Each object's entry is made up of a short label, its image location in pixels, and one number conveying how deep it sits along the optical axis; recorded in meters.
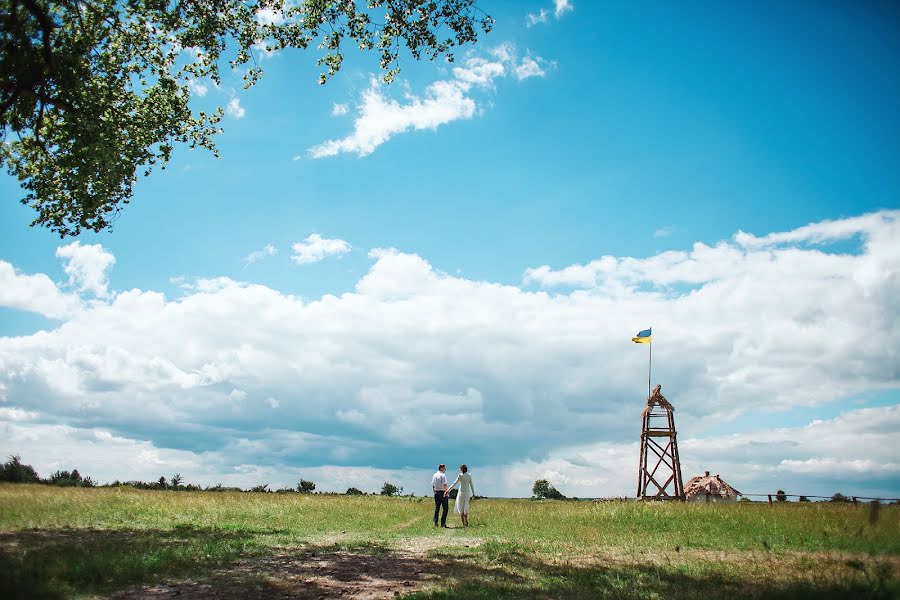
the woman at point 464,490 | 25.67
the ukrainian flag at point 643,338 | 40.00
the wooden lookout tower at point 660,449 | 37.06
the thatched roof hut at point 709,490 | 45.40
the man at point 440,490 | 25.50
